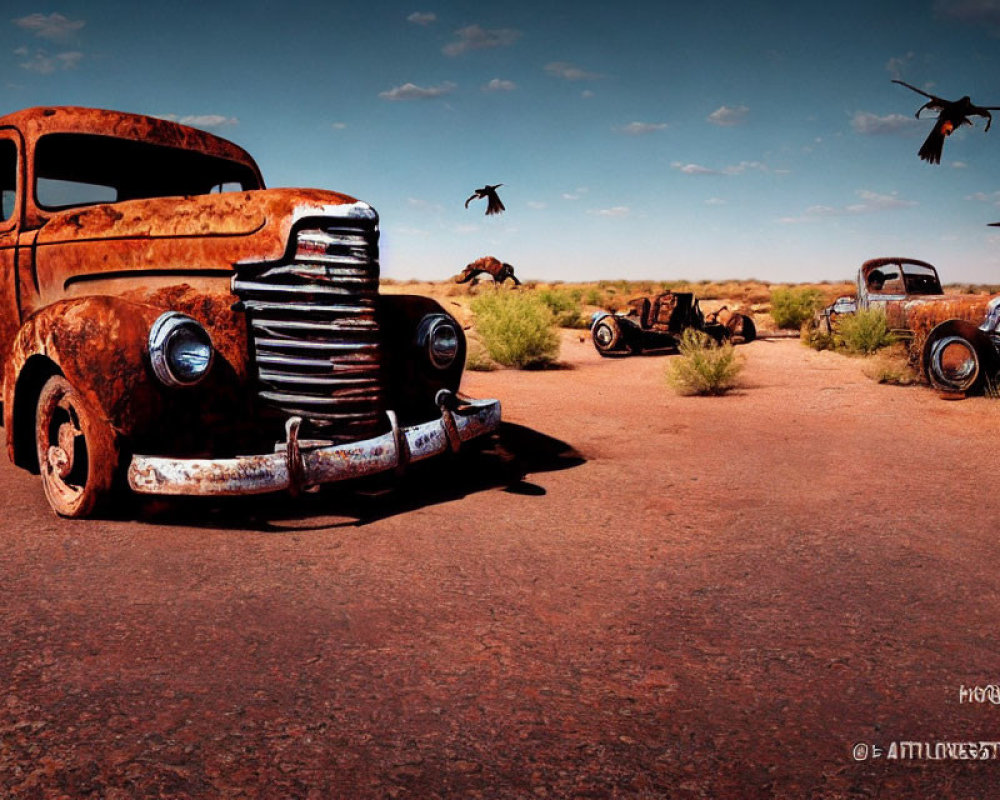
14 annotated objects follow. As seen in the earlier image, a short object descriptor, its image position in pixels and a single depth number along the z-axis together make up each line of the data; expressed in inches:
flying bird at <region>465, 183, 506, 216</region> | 807.7
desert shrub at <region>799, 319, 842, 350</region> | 610.5
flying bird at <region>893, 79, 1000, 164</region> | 392.2
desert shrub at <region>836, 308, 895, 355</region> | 524.6
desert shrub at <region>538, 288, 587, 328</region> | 883.4
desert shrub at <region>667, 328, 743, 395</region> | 401.4
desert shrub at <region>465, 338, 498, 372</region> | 522.1
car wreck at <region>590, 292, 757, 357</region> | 613.6
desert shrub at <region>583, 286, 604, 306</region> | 1314.2
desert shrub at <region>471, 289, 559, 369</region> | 521.7
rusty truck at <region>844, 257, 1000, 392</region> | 367.2
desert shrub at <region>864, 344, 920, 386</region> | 415.2
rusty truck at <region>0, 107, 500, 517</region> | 150.8
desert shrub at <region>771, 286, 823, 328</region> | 909.2
